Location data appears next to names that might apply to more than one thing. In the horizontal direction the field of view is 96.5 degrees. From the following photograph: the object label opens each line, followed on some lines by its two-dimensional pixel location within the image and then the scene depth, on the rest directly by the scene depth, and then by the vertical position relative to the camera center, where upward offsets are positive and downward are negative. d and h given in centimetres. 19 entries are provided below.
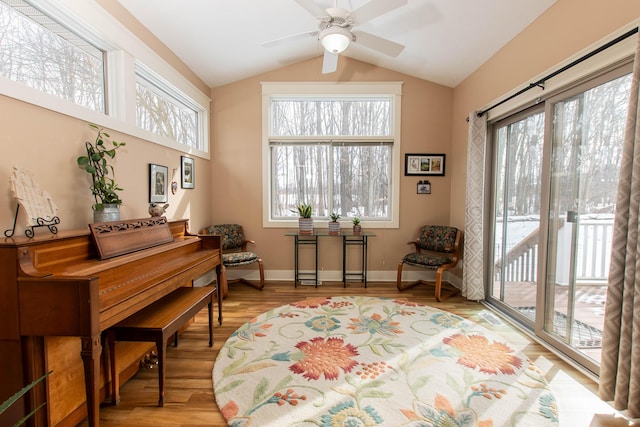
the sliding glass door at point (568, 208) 206 -4
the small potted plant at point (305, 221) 405 -28
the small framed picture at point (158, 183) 279 +17
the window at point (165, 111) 281 +103
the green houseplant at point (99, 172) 193 +19
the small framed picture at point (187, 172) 343 +35
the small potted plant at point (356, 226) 413 -35
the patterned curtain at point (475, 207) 340 -5
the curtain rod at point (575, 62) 178 +105
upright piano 127 -52
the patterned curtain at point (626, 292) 158 -51
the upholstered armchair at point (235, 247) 368 -68
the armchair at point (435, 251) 362 -68
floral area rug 165 -122
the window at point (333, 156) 428 +69
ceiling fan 210 +142
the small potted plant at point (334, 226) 409 -35
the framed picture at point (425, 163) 425 +58
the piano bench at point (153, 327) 170 -77
